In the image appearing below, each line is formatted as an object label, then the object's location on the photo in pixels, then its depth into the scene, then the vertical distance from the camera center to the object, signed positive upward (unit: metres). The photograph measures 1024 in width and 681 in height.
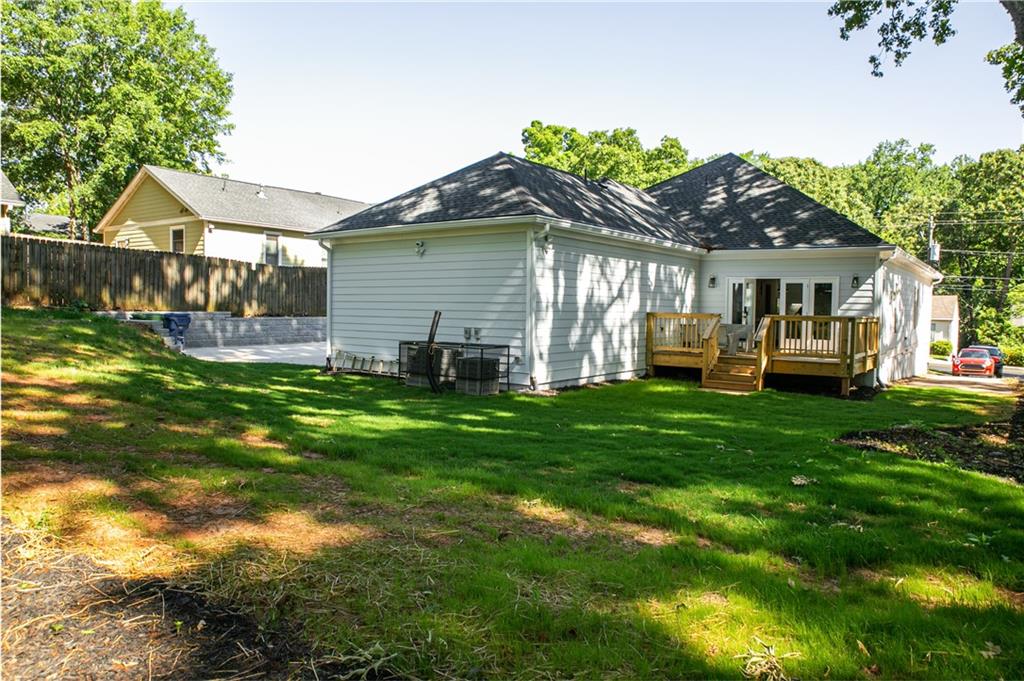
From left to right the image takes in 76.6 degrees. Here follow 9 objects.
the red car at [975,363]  26.92 -1.11
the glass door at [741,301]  16.73 +0.79
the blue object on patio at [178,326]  17.45 -0.23
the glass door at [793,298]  15.95 +0.86
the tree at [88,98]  31.03 +11.04
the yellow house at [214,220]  25.59 +4.14
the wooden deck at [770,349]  13.38 -0.37
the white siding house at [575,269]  12.26 +1.33
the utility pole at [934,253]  27.67 +3.63
